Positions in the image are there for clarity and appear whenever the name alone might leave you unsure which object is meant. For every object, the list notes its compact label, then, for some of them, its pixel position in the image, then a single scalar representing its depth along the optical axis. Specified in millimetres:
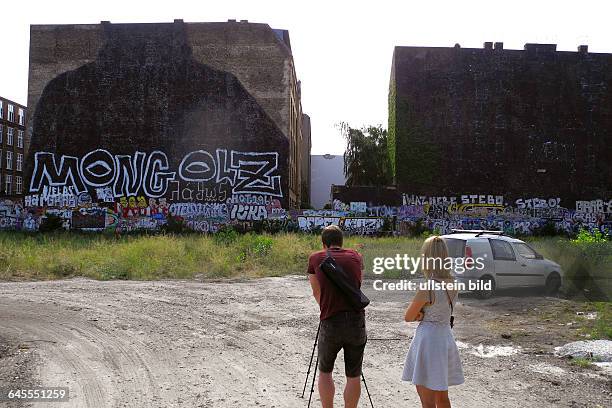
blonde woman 3902
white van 11141
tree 45000
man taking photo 4203
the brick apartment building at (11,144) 62250
